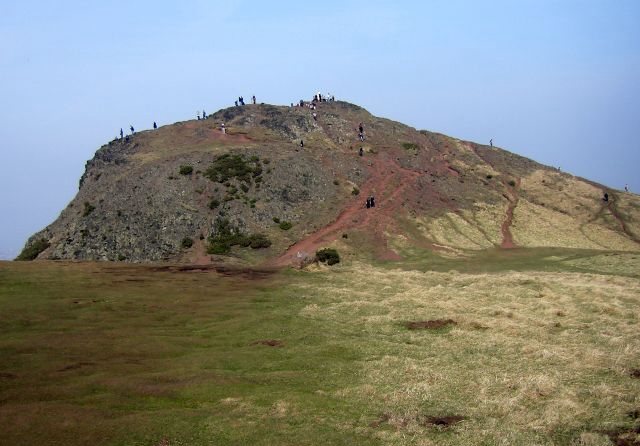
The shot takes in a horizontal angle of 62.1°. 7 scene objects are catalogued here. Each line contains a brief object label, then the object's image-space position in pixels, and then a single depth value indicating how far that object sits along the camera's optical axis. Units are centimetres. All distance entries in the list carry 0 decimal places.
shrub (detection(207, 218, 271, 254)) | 9031
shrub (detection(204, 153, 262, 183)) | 10925
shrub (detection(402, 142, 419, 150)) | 14131
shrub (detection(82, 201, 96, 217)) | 10121
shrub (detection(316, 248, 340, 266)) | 8306
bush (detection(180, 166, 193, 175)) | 11012
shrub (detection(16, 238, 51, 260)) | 9488
